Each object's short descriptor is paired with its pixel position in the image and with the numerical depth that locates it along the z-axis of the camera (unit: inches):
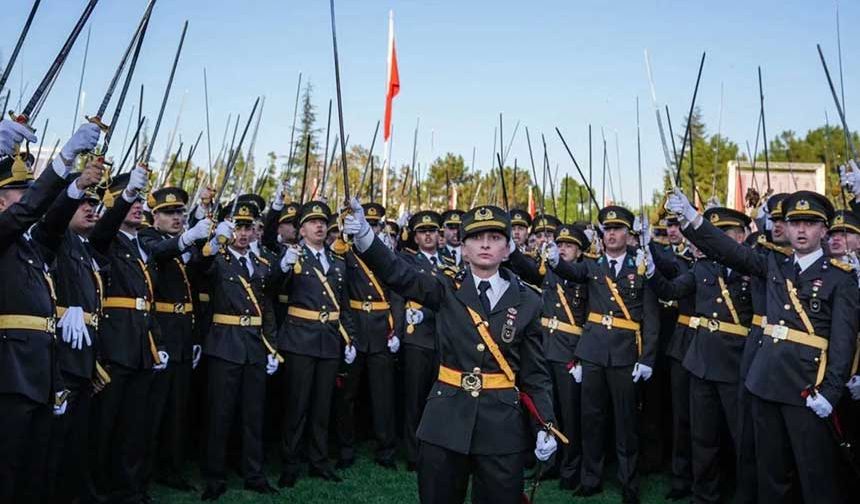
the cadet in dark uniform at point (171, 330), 266.2
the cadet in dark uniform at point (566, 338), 313.3
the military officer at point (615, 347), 291.9
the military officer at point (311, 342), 299.6
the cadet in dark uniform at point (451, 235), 376.8
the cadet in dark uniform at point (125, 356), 239.5
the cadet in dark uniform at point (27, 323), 161.5
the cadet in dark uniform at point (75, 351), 201.8
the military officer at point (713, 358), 268.7
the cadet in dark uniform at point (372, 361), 332.5
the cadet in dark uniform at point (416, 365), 330.6
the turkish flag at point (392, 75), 510.0
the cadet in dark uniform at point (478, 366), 169.5
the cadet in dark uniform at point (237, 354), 279.6
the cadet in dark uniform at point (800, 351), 207.8
